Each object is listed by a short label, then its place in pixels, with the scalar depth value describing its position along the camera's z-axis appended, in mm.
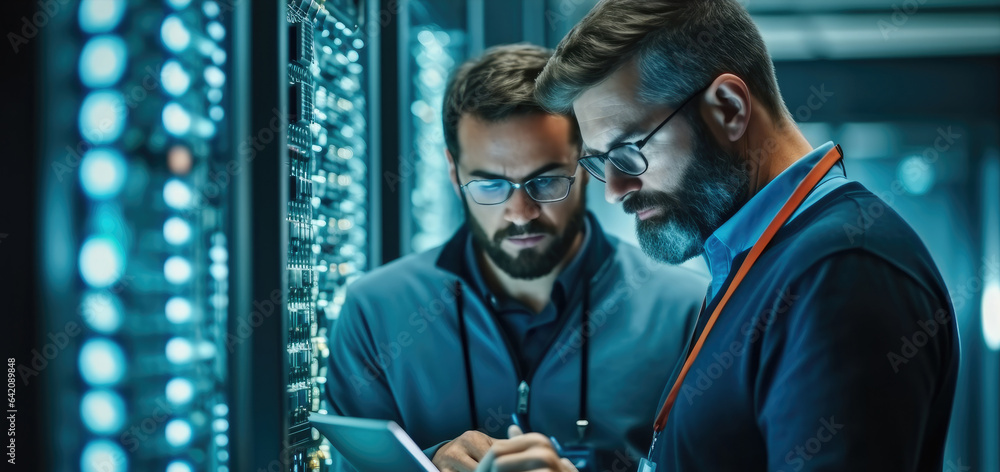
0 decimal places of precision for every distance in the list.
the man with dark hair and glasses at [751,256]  924
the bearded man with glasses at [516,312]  1780
